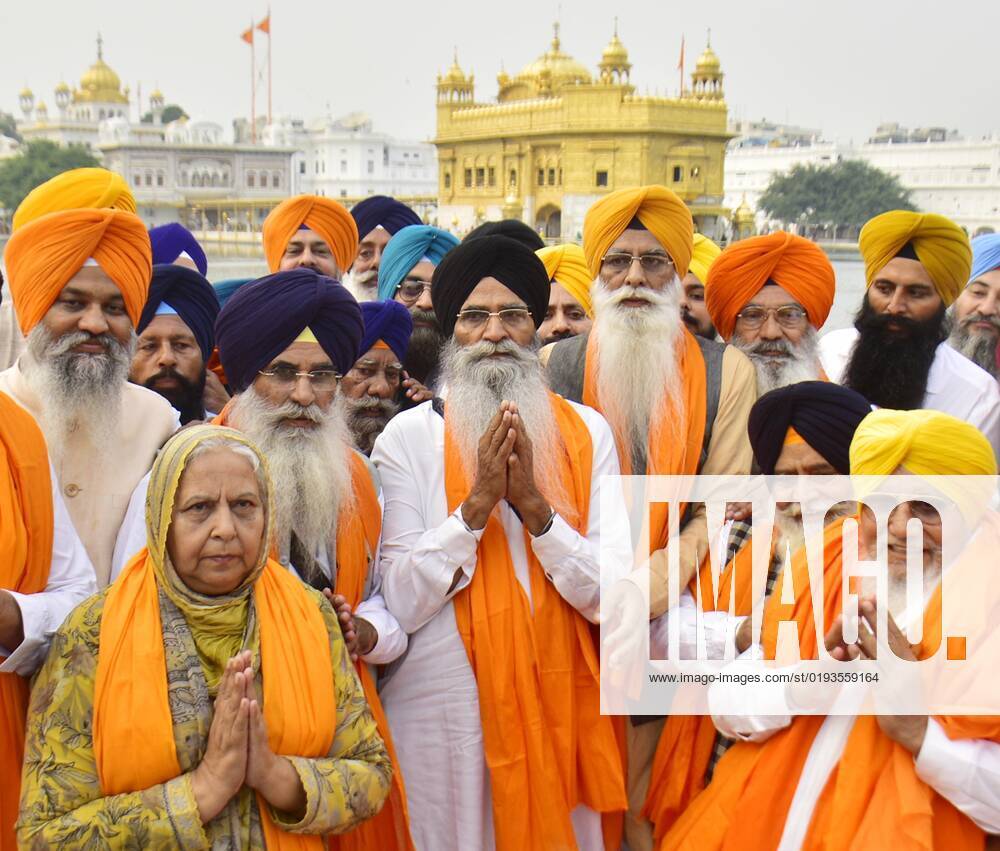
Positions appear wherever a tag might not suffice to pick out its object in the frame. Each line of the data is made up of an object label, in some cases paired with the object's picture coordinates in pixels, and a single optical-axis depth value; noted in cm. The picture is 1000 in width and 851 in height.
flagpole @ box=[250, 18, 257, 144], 4312
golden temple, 3291
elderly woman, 146
